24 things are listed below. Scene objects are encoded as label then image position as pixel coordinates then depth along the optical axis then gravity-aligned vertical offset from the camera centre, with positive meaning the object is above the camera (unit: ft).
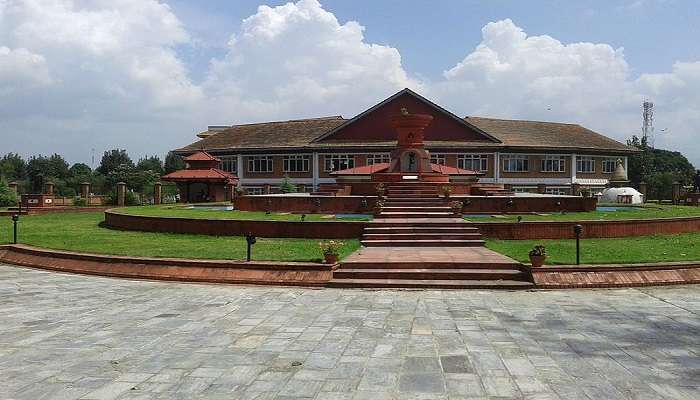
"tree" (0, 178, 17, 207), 132.46 -0.48
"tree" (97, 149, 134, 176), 335.47 +21.86
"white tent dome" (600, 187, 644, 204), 124.17 -0.73
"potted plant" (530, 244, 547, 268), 39.52 -4.86
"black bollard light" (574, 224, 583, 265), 40.75 -3.19
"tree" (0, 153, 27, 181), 280.92 +15.67
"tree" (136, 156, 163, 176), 337.11 +20.13
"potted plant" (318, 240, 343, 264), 41.78 -4.74
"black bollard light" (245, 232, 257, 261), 42.10 -3.70
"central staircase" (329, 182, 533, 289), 39.93 -5.54
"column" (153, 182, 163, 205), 141.08 +0.31
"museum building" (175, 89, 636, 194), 165.99 +13.02
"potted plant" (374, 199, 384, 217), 65.21 -1.88
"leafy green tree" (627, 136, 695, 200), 183.01 +11.13
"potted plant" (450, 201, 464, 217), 66.13 -1.95
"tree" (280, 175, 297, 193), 142.72 +1.50
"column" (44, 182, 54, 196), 141.59 +1.83
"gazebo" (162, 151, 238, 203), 144.46 +3.59
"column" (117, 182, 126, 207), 132.98 -0.15
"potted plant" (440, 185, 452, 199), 72.54 +0.06
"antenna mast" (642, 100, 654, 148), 314.32 +46.32
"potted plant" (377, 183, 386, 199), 73.86 +0.41
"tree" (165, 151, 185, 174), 323.02 +19.23
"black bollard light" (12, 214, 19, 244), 56.49 -3.85
